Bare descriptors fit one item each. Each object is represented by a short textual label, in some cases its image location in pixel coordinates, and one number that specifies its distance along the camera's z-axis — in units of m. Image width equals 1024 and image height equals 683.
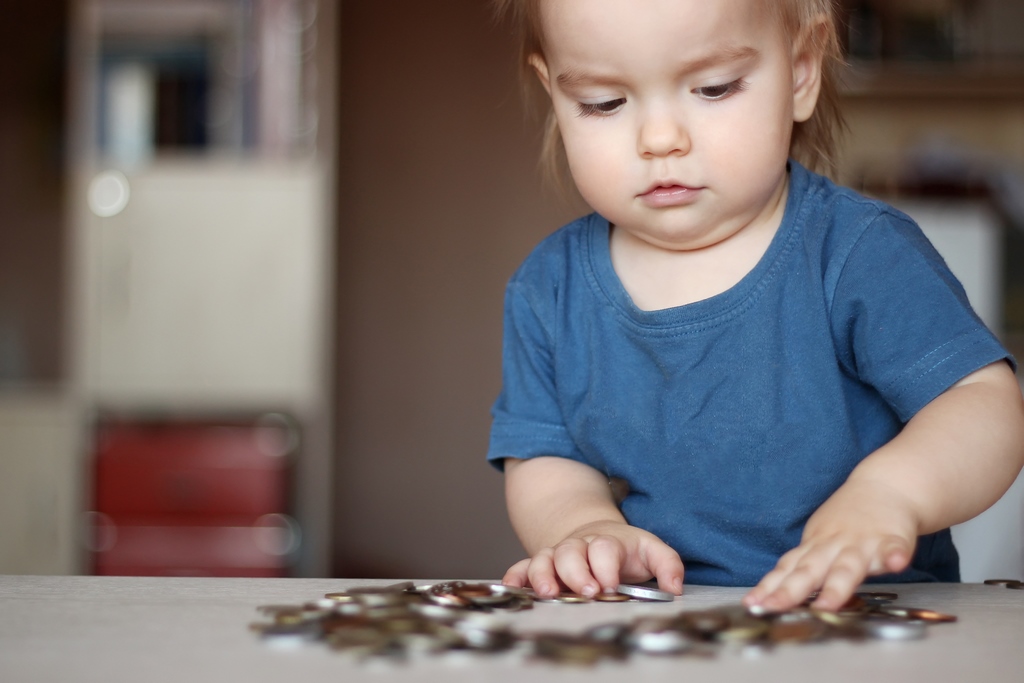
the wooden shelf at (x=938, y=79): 3.33
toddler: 0.75
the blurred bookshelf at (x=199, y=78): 2.77
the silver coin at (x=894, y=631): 0.48
